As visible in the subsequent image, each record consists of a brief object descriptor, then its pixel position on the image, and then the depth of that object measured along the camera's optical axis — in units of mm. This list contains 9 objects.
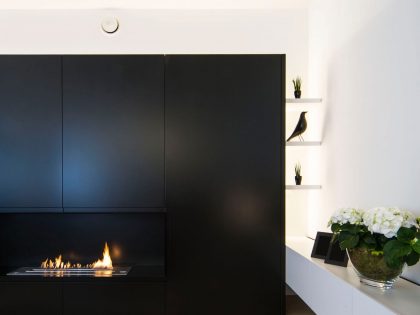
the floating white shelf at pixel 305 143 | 2408
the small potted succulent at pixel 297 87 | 2475
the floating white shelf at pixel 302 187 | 2407
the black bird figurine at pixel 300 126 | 2434
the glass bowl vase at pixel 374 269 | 1260
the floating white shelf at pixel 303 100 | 2416
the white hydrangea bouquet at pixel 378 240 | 1153
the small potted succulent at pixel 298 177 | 2521
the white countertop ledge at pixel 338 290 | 1148
